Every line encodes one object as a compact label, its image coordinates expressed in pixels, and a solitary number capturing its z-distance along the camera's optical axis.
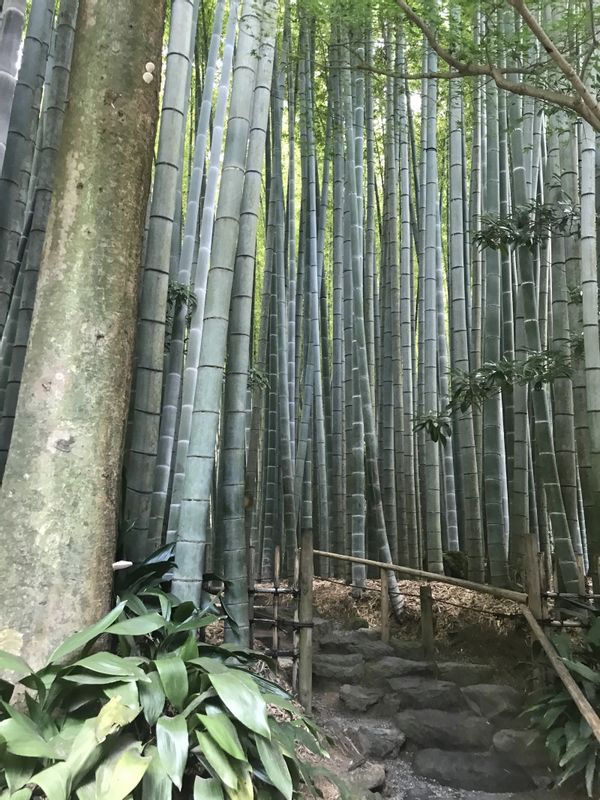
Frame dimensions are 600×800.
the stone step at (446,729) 2.94
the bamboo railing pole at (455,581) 2.76
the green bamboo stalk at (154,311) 2.20
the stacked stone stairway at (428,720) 2.66
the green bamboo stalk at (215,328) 2.07
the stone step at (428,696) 3.21
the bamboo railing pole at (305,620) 2.82
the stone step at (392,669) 3.42
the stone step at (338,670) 3.45
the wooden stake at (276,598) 2.83
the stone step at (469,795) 2.49
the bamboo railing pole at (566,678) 1.96
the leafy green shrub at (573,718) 2.26
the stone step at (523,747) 2.66
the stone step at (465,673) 3.39
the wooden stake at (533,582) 2.83
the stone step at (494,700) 3.04
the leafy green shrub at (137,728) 1.22
